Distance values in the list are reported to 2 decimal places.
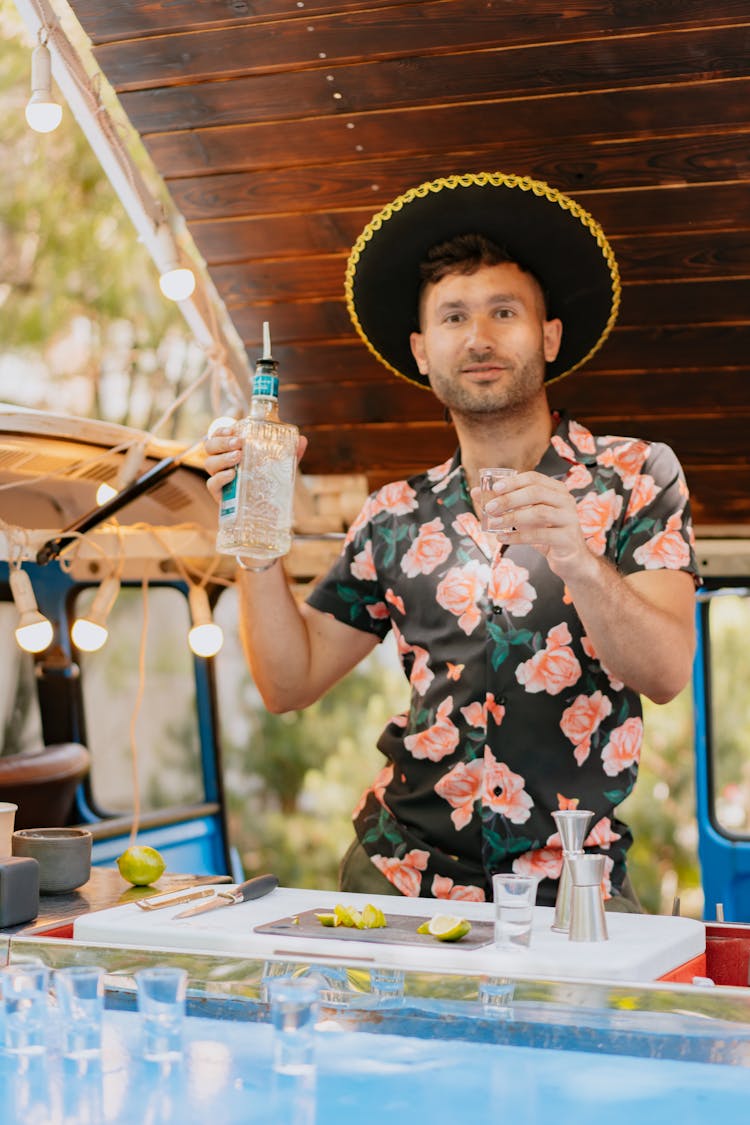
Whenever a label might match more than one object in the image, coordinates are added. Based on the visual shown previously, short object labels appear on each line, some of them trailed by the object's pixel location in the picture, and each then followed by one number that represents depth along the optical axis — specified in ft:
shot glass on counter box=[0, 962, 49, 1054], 5.14
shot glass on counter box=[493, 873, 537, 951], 6.41
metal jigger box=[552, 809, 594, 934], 6.67
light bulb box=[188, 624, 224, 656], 12.77
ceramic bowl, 8.37
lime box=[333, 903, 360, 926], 7.00
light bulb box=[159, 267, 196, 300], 12.16
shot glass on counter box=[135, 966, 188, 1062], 4.98
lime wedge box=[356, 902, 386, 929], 6.95
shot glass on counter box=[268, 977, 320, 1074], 4.70
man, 8.98
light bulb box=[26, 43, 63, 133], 10.62
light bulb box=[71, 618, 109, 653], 11.27
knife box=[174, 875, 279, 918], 7.47
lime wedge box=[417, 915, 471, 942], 6.64
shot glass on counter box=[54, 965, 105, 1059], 5.06
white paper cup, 8.41
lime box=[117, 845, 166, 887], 8.60
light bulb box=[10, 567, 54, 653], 10.41
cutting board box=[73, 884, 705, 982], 6.23
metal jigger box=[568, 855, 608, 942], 6.60
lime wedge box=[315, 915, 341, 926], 7.02
